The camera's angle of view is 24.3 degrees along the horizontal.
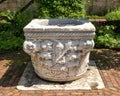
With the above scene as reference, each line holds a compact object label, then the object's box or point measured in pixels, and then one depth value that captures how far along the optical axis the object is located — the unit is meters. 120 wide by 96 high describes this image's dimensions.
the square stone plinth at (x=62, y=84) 4.84
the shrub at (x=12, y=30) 7.19
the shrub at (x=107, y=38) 7.22
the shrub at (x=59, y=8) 7.08
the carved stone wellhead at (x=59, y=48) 4.64
